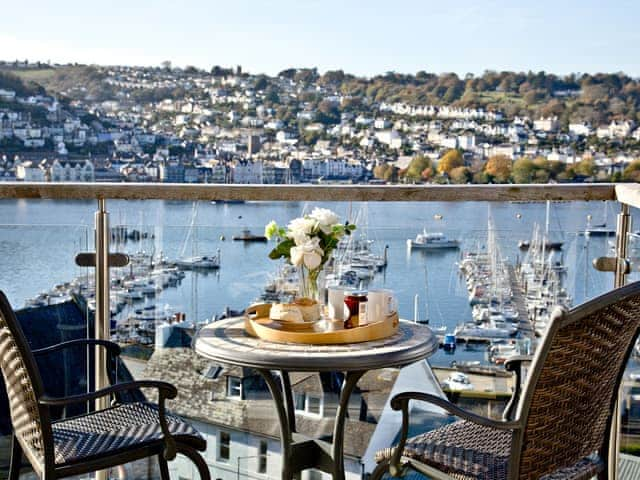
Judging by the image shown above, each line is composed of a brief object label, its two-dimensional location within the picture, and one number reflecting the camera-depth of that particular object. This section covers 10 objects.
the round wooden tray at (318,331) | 2.33
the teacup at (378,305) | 2.45
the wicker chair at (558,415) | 1.88
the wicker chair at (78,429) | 2.08
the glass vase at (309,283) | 2.58
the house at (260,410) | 3.07
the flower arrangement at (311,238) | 2.47
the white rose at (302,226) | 2.48
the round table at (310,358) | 2.16
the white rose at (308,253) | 2.46
